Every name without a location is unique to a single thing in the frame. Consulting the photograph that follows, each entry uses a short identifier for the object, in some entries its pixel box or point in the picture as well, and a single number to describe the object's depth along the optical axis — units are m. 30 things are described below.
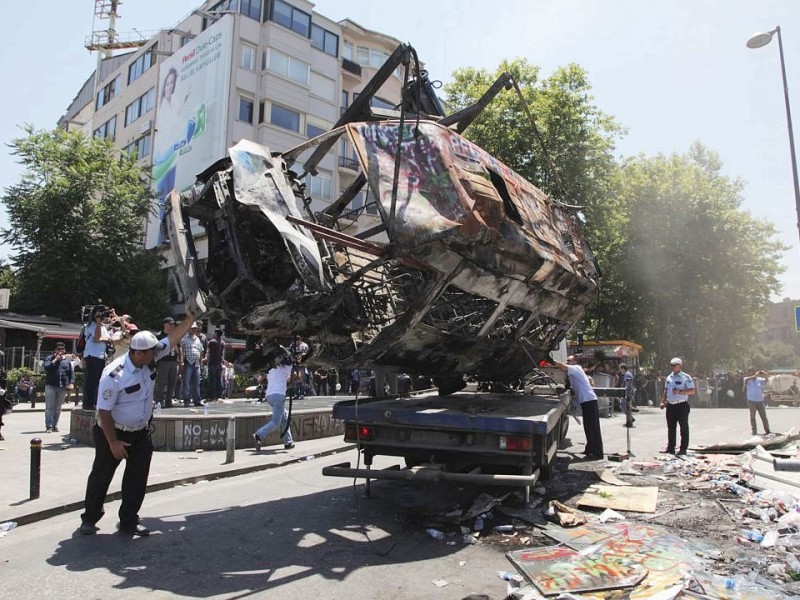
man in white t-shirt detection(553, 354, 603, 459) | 9.16
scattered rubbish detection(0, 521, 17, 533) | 5.32
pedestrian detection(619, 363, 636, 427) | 10.75
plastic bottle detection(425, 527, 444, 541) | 5.07
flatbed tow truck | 5.29
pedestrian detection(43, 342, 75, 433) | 10.19
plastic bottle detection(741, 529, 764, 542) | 4.92
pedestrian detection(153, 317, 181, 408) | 11.42
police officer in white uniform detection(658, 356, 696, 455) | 9.98
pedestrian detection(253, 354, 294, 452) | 9.73
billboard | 31.62
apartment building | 31.84
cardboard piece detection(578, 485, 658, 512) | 5.98
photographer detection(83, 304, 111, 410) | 9.45
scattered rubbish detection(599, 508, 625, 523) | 5.57
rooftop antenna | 51.44
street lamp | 14.56
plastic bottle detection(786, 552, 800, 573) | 4.14
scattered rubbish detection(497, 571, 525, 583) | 4.02
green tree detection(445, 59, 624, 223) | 24.58
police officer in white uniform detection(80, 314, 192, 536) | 4.95
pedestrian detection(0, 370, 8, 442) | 9.84
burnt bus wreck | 5.26
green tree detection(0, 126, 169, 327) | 28.17
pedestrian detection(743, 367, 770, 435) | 13.84
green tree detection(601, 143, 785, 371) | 31.03
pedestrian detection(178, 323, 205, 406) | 12.59
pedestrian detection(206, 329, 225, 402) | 14.23
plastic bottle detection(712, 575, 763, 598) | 3.72
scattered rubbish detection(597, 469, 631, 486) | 7.20
